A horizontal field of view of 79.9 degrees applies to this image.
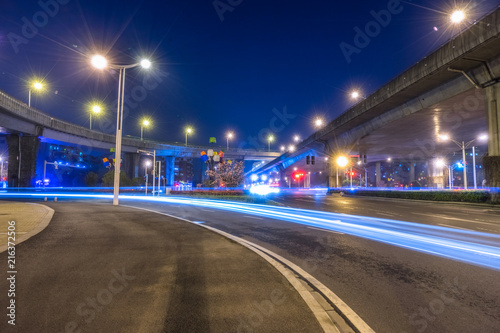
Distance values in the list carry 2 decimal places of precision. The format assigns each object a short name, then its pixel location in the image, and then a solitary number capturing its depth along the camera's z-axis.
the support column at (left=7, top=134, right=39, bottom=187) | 41.72
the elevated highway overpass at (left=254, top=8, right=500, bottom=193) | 19.97
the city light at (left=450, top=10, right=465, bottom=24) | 19.75
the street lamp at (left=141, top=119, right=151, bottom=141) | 63.62
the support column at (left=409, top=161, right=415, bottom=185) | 94.93
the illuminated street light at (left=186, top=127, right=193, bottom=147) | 76.69
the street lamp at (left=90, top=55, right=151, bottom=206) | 20.74
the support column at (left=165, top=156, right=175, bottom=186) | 76.69
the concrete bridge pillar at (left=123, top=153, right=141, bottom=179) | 65.06
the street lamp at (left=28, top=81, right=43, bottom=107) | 41.62
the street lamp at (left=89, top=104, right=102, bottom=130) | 50.79
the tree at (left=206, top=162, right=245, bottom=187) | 39.53
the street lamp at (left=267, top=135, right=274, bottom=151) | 94.43
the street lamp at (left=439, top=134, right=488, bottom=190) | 42.02
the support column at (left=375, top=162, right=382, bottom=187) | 94.38
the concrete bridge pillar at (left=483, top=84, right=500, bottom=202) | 21.75
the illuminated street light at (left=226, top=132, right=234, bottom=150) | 75.69
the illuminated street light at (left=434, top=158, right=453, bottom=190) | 76.02
